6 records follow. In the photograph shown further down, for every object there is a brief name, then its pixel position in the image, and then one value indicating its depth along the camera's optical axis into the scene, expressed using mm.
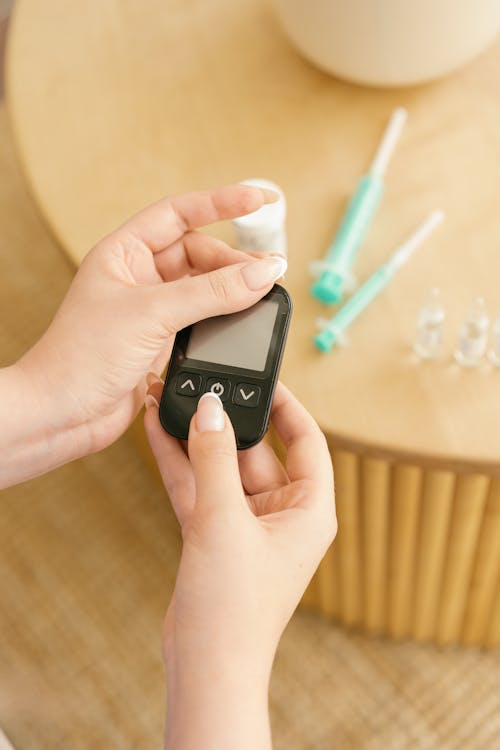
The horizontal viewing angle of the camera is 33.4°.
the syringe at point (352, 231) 788
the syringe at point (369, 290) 766
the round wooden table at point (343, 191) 744
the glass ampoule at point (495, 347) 740
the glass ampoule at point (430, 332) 743
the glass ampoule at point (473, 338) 732
